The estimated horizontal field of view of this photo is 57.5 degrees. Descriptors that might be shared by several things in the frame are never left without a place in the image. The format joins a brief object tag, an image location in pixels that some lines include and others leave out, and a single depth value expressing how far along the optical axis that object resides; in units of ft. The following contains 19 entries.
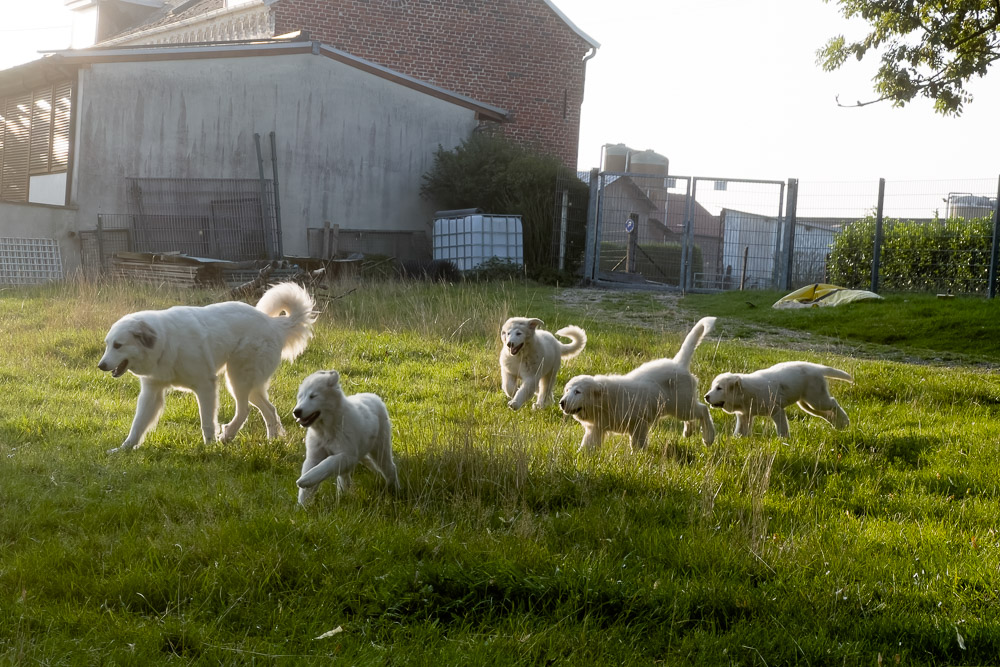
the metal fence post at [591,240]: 77.30
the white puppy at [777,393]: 23.77
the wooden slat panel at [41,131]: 76.23
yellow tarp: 56.54
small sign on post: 77.77
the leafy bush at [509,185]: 80.28
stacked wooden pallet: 59.72
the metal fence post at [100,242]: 66.59
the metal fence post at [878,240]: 64.39
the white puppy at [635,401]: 21.48
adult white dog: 20.93
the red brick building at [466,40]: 90.53
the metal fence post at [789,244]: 70.59
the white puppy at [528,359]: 27.02
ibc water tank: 75.20
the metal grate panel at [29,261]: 63.36
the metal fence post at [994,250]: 59.57
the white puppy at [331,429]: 16.29
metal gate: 72.38
